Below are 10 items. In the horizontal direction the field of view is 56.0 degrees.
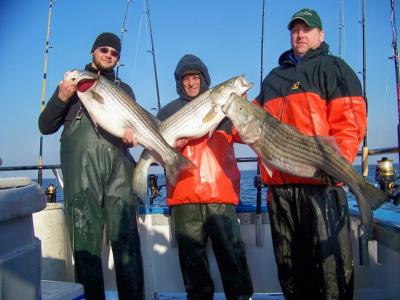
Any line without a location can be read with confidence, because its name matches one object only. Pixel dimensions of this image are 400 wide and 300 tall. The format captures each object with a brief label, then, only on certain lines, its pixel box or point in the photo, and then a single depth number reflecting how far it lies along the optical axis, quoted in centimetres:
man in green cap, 352
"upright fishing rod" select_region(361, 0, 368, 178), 427
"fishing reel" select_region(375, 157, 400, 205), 344
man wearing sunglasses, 402
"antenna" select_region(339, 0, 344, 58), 654
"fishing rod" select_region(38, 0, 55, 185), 580
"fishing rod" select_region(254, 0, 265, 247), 473
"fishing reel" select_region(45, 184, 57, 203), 538
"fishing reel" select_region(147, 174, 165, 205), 543
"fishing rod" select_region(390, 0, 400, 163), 416
